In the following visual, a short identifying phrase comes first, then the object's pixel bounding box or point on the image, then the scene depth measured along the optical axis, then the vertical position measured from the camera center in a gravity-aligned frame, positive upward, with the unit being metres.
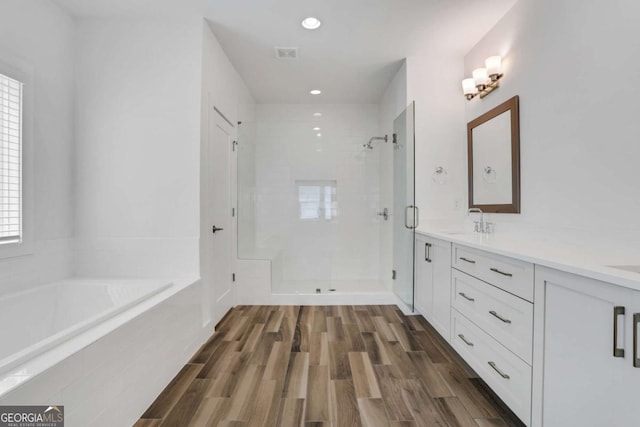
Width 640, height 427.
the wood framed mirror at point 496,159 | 2.36 +0.43
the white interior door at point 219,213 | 2.68 -0.05
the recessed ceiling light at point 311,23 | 2.48 +1.54
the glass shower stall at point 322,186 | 4.39 +0.33
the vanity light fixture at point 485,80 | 2.54 +1.15
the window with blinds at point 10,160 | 1.89 +0.30
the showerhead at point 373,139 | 4.11 +0.96
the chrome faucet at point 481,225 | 2.62 -0.15
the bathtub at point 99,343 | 1.12 -0.67
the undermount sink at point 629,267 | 1.27 -0.25
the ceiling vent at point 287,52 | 2.94 +1.54
